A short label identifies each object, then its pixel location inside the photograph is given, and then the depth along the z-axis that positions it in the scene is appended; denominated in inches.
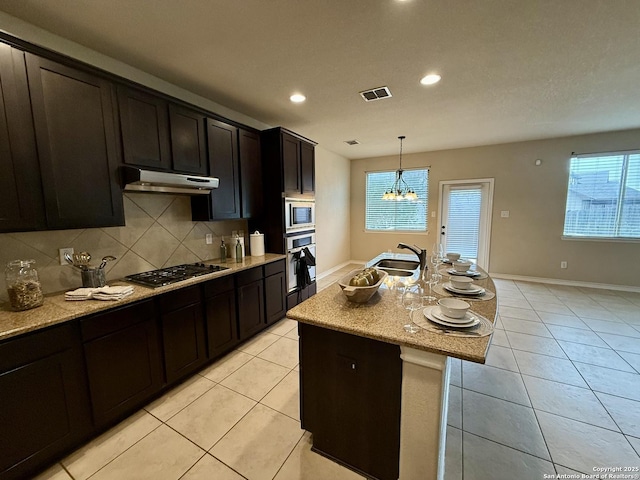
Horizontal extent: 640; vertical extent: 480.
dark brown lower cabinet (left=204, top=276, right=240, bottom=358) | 93.0
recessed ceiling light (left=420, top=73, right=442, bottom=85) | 94.1
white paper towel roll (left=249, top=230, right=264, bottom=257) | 125.7
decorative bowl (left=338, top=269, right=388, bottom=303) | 58.3
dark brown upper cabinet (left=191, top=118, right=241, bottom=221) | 103.3
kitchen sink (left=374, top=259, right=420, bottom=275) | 100.4
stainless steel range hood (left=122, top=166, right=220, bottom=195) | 75.9
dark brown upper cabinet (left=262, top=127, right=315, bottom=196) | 125.3
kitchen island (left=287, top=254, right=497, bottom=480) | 44.8
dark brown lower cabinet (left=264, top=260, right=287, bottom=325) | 120.3
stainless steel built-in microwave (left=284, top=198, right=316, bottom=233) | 129.8
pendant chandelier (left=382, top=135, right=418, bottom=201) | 160.1
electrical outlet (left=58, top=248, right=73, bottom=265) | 73.7
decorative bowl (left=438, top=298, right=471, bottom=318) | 49.2
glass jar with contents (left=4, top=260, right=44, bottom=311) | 59.5
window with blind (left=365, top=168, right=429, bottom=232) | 223.8
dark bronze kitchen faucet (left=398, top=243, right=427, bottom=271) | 88.4
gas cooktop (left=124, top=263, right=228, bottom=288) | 81.1
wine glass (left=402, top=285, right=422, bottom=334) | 48.8
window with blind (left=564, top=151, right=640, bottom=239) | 165.0
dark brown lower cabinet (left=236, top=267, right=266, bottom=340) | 106.0
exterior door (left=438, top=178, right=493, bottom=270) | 202.5
